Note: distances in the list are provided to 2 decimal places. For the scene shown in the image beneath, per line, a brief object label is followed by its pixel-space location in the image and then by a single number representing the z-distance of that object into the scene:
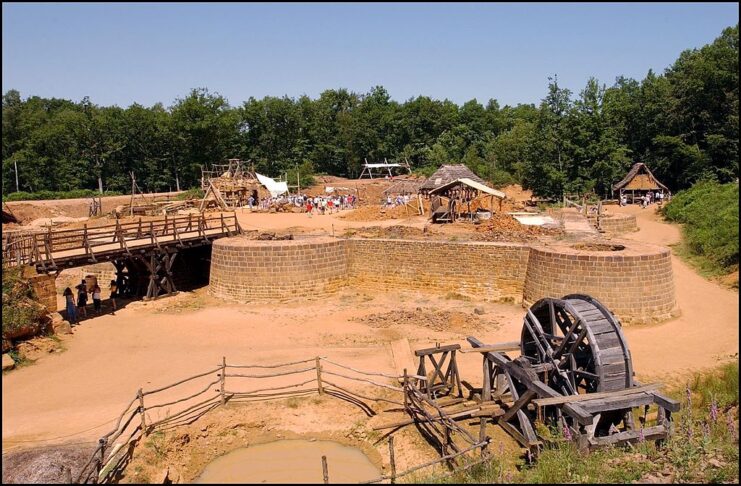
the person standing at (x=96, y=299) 16.92
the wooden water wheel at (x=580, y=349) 8.24
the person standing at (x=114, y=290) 18.71
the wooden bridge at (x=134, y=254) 14.81
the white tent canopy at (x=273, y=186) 36.56
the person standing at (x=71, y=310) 15.29
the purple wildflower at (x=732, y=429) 6.99
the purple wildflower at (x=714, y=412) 7.34
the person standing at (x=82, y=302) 16.33
